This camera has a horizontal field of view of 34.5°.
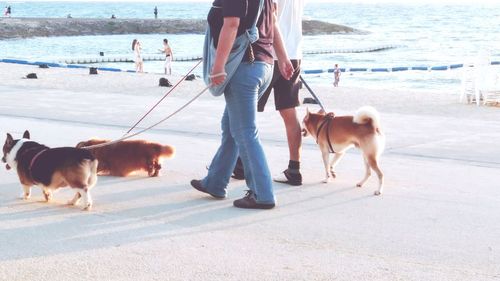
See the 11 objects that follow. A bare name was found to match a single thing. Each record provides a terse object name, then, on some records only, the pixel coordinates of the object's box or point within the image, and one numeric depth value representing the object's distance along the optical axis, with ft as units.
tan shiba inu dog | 21.83
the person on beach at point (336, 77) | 103.86
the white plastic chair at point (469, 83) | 54.90
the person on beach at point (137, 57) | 110.73
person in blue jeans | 18.74
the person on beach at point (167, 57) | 111.24
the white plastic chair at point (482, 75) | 53.52
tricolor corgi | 19.42
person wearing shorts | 22.58
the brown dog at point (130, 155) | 24.08
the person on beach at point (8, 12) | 353.31
